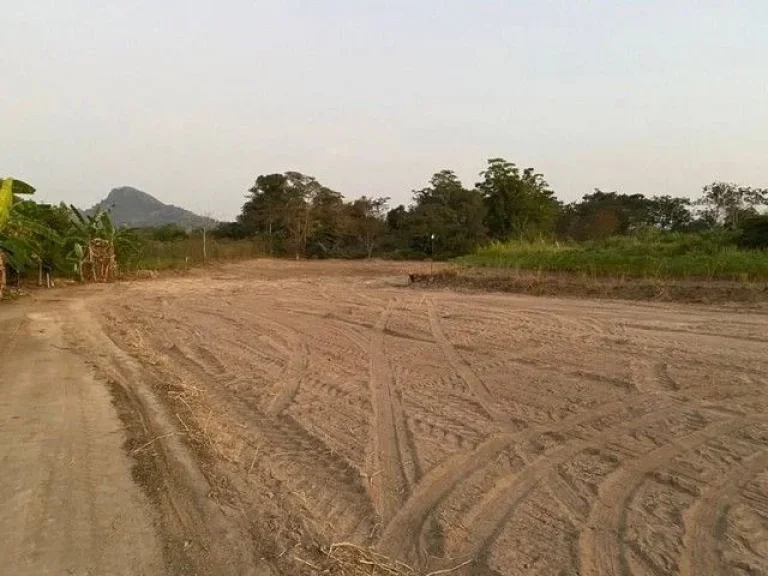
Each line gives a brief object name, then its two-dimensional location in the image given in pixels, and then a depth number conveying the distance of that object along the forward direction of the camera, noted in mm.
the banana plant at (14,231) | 15805
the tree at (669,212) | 37625
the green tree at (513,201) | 37812
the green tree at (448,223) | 36062
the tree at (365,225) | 40897
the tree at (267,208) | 39656
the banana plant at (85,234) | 21828
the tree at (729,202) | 30744
